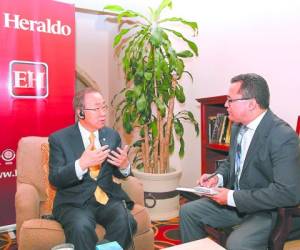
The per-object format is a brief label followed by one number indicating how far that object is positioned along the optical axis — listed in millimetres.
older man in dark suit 1855
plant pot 3125
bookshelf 2900
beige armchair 1783
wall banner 2738
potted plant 2977
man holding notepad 1646
